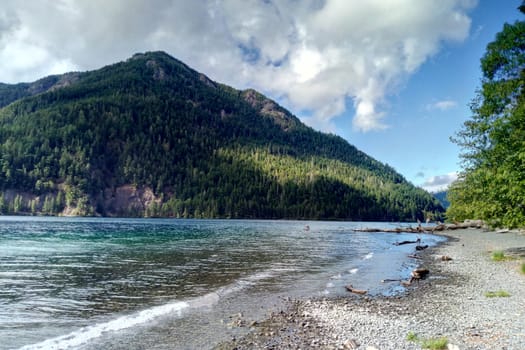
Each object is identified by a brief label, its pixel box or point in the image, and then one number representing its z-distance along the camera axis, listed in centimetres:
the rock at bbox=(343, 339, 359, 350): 1109
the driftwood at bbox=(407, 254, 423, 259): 4003
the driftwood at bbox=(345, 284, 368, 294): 2090
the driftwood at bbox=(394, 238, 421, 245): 5996
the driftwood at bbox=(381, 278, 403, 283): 2527
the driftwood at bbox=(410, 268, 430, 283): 2538
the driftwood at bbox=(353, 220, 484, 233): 9700
